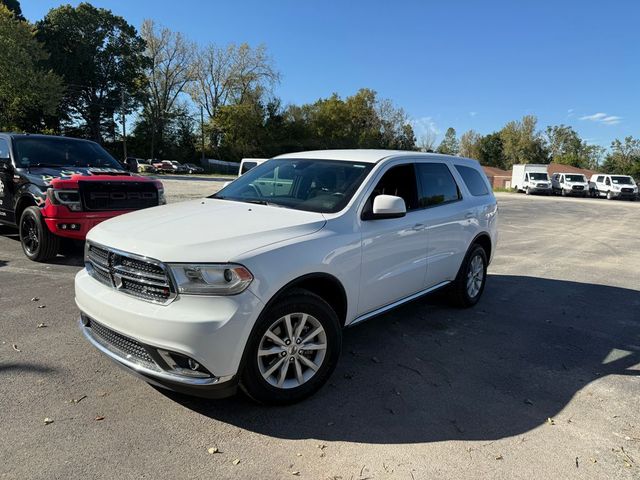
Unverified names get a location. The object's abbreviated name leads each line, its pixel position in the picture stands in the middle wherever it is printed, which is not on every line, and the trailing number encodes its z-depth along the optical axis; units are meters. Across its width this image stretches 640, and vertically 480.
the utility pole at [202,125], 70.68
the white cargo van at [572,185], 40.19
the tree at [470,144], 98.00
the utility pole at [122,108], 56.62
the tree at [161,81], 64.94
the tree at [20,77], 31.56
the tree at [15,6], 50.85
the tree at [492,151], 95.31
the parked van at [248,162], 16.65
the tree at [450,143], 105.31
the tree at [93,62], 53.16
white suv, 2.82
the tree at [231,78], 69.12
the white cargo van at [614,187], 37.59
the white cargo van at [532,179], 41.06
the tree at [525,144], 85.06
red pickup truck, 6.61
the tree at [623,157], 72.50
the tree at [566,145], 88.12
